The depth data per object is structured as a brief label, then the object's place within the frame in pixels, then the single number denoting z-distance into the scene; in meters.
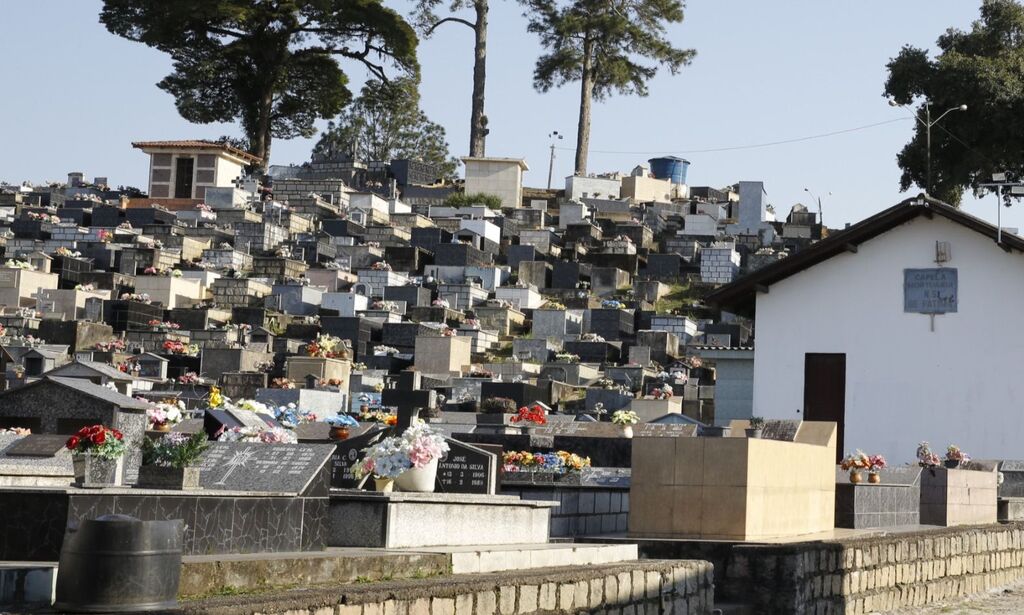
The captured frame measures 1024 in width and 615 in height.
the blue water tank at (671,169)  67.75
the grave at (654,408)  25.53
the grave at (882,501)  15.87
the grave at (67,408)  14.88
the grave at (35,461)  10.77
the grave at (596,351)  32.06
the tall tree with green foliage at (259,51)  56.50
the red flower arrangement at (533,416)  20.83
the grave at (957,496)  17.47
